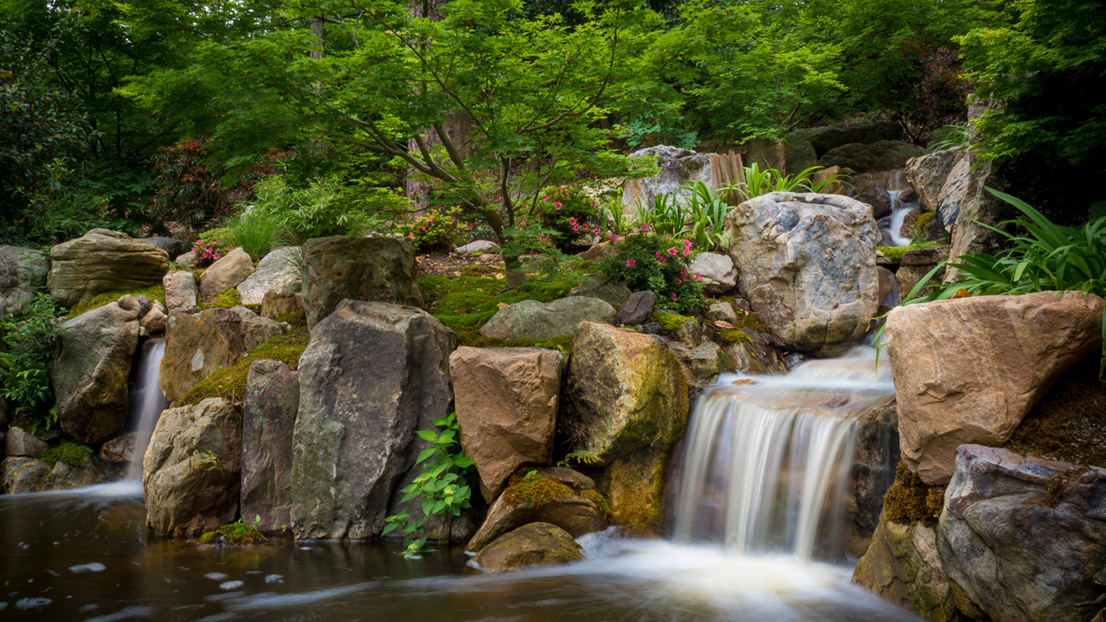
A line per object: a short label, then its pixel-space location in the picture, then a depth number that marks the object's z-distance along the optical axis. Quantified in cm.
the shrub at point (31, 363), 739
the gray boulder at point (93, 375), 738
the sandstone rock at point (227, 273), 913
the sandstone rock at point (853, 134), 1368
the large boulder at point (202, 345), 717
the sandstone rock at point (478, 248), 1052
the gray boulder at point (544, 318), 643
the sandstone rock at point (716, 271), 823
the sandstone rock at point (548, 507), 496
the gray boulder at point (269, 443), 565
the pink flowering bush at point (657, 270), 737
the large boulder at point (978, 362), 334
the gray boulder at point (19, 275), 808
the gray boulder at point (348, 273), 685
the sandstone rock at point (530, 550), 466
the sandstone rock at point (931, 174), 946
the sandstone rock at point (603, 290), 737
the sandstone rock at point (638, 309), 679
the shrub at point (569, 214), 809
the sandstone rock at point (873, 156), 1232
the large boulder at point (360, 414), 545
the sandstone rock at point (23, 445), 743
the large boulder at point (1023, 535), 278
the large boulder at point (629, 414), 519
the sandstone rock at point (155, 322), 813
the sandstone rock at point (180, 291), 867
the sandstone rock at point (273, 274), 875
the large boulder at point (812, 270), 752
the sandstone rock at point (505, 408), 505
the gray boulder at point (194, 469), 554
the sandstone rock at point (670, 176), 1046
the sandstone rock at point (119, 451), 755
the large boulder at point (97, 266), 850
